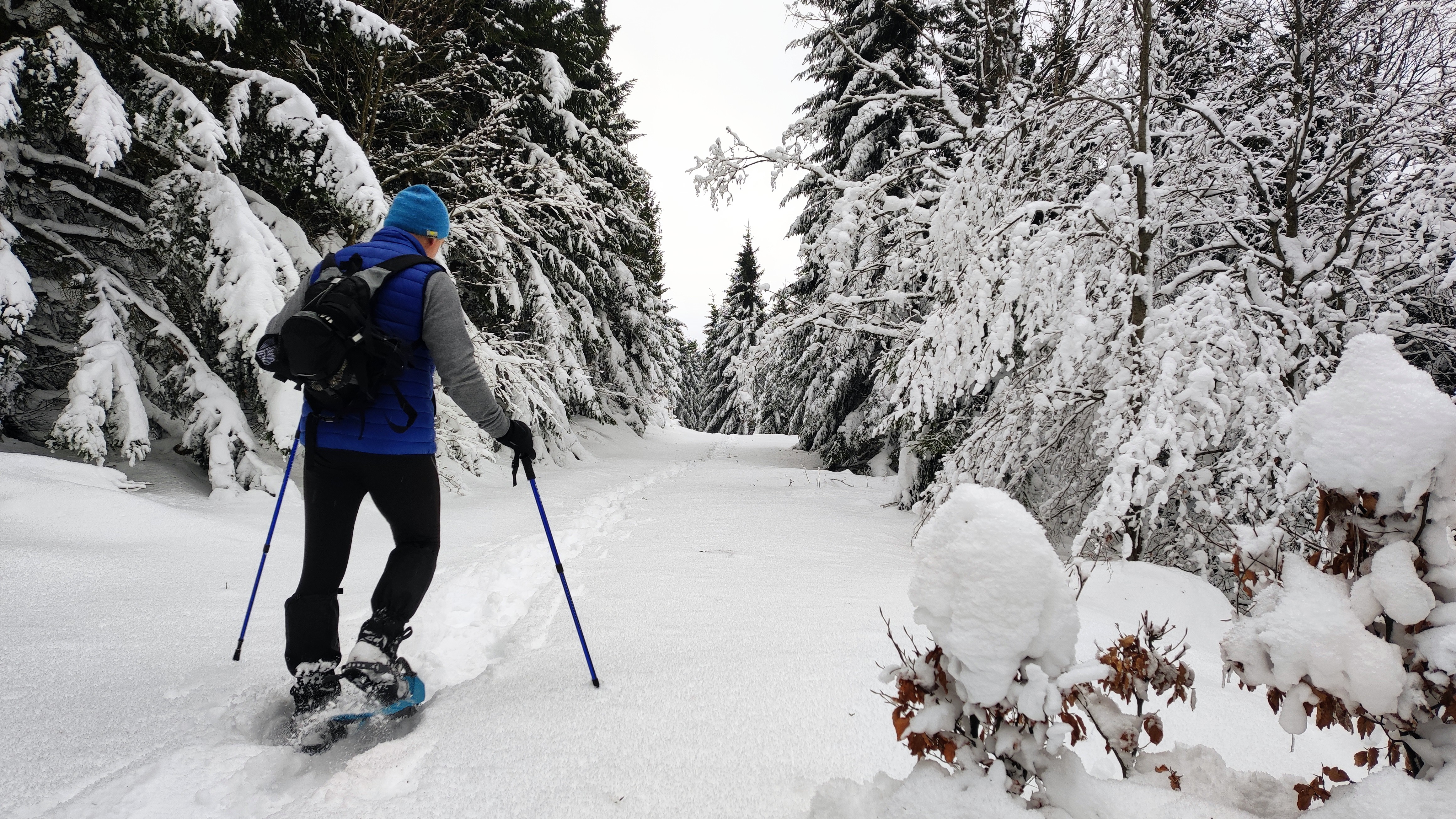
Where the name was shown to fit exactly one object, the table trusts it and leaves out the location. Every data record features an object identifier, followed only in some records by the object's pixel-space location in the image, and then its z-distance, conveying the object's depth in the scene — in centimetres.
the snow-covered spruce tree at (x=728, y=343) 2897
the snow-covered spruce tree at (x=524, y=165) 746
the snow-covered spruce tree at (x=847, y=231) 618
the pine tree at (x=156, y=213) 421
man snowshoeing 206
